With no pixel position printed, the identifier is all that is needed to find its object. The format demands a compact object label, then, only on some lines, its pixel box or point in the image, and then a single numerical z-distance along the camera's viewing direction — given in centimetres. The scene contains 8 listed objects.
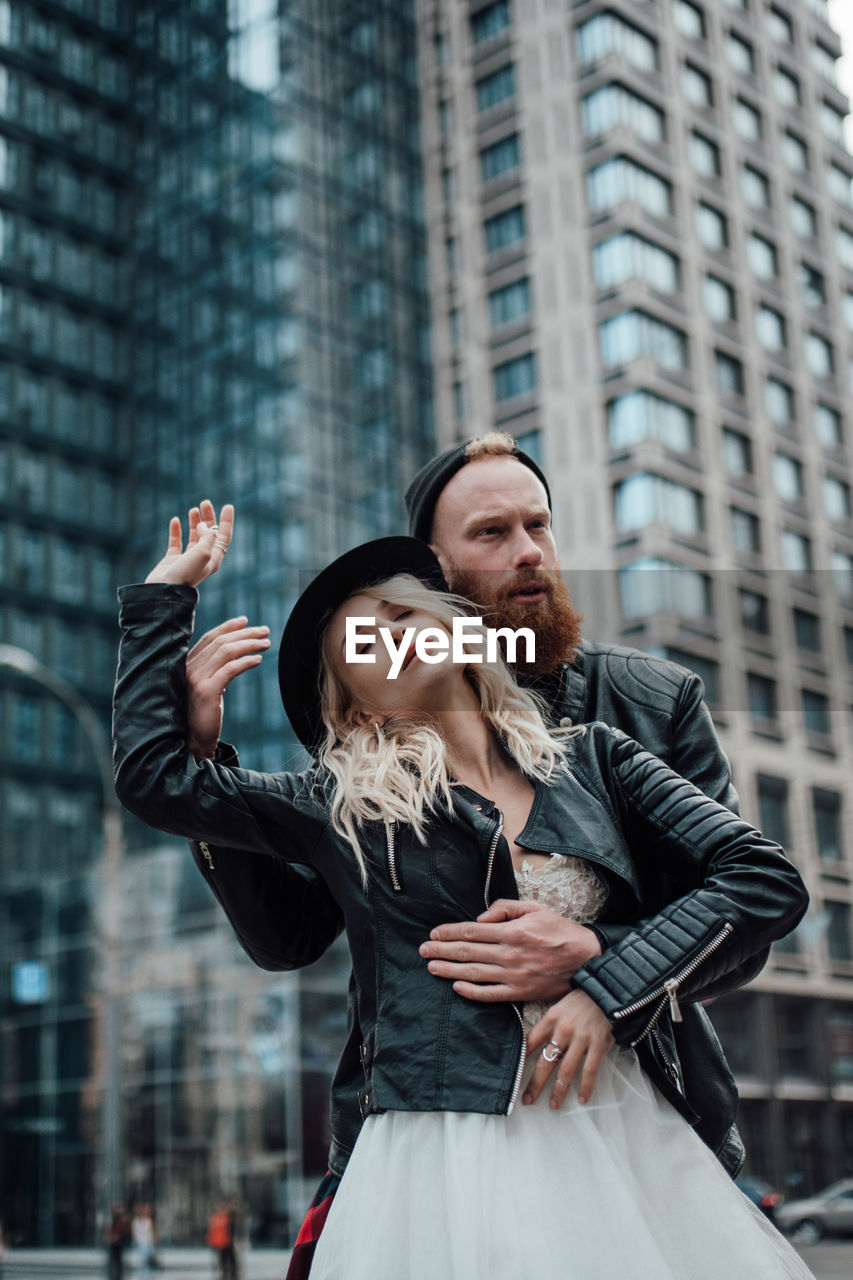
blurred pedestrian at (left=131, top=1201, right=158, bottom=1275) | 2432
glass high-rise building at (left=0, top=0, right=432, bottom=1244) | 3166
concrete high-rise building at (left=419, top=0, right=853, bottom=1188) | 4122
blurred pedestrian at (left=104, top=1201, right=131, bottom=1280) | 2209
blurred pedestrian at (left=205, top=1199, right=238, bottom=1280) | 2219
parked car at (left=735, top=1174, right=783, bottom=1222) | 1698
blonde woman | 222
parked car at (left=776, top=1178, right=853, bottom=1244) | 2755
